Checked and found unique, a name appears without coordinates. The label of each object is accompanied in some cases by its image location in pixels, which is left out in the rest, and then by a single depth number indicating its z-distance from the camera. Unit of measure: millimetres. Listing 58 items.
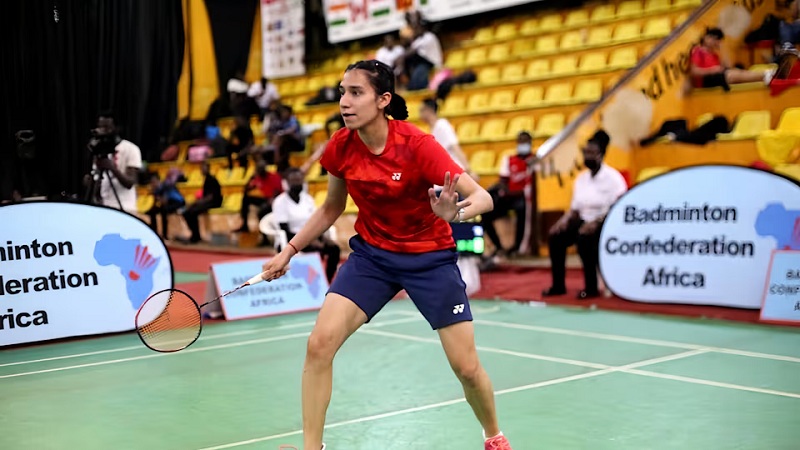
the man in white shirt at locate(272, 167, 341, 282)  10312
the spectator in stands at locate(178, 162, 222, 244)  17766
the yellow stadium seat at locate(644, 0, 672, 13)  15819
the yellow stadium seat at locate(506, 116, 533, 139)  14719
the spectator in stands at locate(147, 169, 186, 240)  18266
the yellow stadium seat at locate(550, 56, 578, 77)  15469
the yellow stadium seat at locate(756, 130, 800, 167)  11055
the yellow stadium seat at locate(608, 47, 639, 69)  14666
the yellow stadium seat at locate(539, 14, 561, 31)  17375
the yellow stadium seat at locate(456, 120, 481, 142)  15430
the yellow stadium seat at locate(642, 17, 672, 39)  14922
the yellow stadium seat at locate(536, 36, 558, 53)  16656
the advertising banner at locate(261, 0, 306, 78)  21484
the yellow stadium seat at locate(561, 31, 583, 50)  16234
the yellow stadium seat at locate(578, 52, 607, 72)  15038
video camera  9641
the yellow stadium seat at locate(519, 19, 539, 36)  17531
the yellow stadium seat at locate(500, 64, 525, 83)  16352
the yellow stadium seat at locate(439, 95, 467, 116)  16328
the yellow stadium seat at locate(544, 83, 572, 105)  14805
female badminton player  4059
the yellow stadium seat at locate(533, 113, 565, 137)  14000
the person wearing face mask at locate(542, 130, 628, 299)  9891
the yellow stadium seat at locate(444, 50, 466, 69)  18127
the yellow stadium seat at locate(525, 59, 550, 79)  15969
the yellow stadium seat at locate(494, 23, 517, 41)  17844
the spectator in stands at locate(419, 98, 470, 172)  11109
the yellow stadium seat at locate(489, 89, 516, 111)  15695
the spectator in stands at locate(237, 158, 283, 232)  15359
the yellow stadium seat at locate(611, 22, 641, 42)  15484
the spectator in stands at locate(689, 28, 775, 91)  13203
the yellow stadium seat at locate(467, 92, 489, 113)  15930
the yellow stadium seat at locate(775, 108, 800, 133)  11703
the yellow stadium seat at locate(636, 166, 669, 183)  12734
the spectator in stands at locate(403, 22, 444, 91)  16953
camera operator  9625
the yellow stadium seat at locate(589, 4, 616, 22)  16702
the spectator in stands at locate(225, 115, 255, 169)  18234
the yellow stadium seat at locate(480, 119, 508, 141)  15117
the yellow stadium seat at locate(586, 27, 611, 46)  15914
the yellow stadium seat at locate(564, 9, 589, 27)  17031
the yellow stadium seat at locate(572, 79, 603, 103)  14227
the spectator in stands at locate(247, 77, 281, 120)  19297
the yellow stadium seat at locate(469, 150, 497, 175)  14430
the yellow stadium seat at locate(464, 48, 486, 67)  17672
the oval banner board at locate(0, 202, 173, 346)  8133
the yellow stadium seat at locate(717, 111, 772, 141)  12328
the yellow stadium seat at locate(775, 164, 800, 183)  10700
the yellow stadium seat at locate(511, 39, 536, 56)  17156
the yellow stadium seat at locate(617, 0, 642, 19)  16263
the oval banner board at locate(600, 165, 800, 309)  8656
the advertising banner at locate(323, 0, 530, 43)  18125
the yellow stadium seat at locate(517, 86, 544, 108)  15383
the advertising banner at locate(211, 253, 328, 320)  9414
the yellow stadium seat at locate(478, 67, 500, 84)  16703
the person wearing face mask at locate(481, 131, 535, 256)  12805
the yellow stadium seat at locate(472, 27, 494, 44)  18358
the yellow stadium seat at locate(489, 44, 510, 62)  17312
